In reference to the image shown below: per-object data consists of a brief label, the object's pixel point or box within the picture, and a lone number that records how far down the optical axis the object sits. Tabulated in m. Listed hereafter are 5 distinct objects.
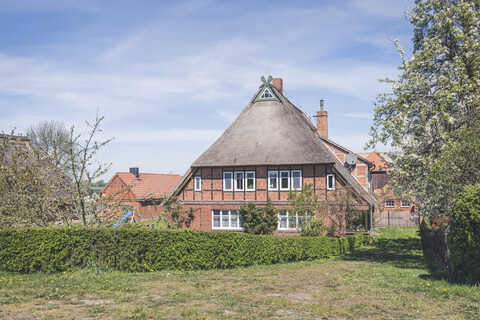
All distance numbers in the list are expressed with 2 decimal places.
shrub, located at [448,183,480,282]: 10.55
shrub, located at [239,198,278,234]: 30.28
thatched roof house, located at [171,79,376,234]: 29.91
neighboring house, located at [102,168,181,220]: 51.56
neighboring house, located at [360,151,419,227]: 43.15
